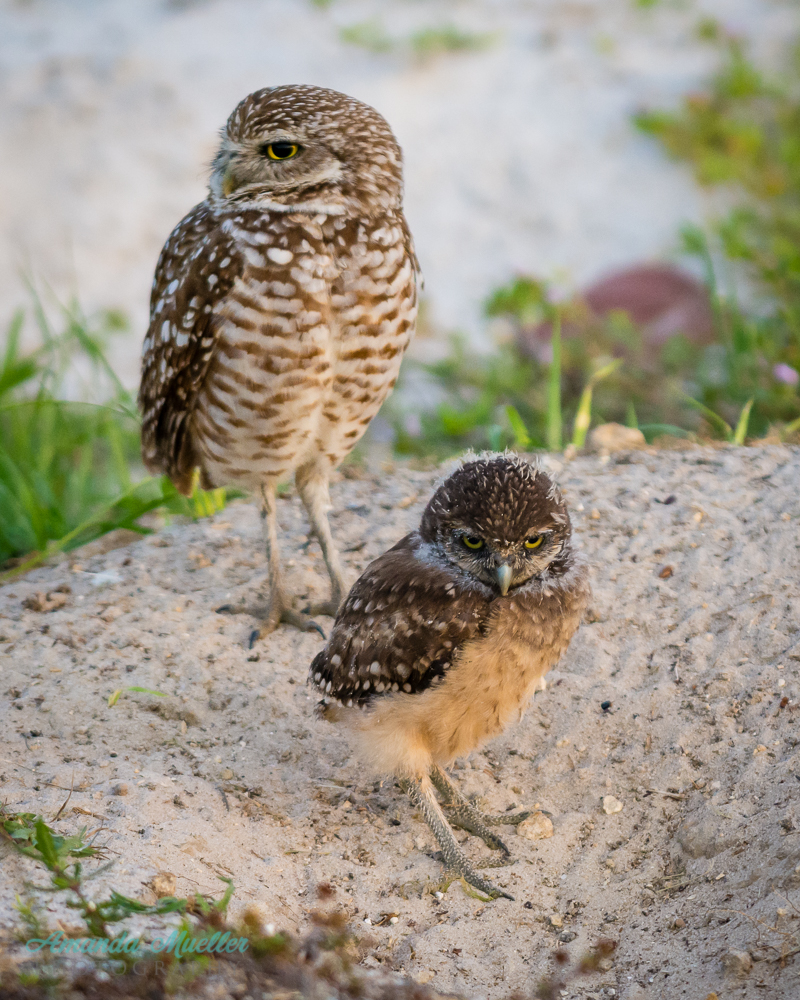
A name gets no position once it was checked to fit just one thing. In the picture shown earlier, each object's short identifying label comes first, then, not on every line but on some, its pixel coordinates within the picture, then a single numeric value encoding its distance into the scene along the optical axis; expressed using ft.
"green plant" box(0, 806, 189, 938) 15.49
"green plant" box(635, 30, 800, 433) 38.96
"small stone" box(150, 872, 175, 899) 17.51
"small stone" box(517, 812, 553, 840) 21.52
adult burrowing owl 24.23
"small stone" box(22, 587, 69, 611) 26.71
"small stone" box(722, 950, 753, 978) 16.66
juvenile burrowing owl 19.44
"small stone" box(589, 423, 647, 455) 32.22
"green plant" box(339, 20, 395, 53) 64.34
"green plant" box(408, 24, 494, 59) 64.13
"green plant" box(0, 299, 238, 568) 30.83
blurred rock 49.03
